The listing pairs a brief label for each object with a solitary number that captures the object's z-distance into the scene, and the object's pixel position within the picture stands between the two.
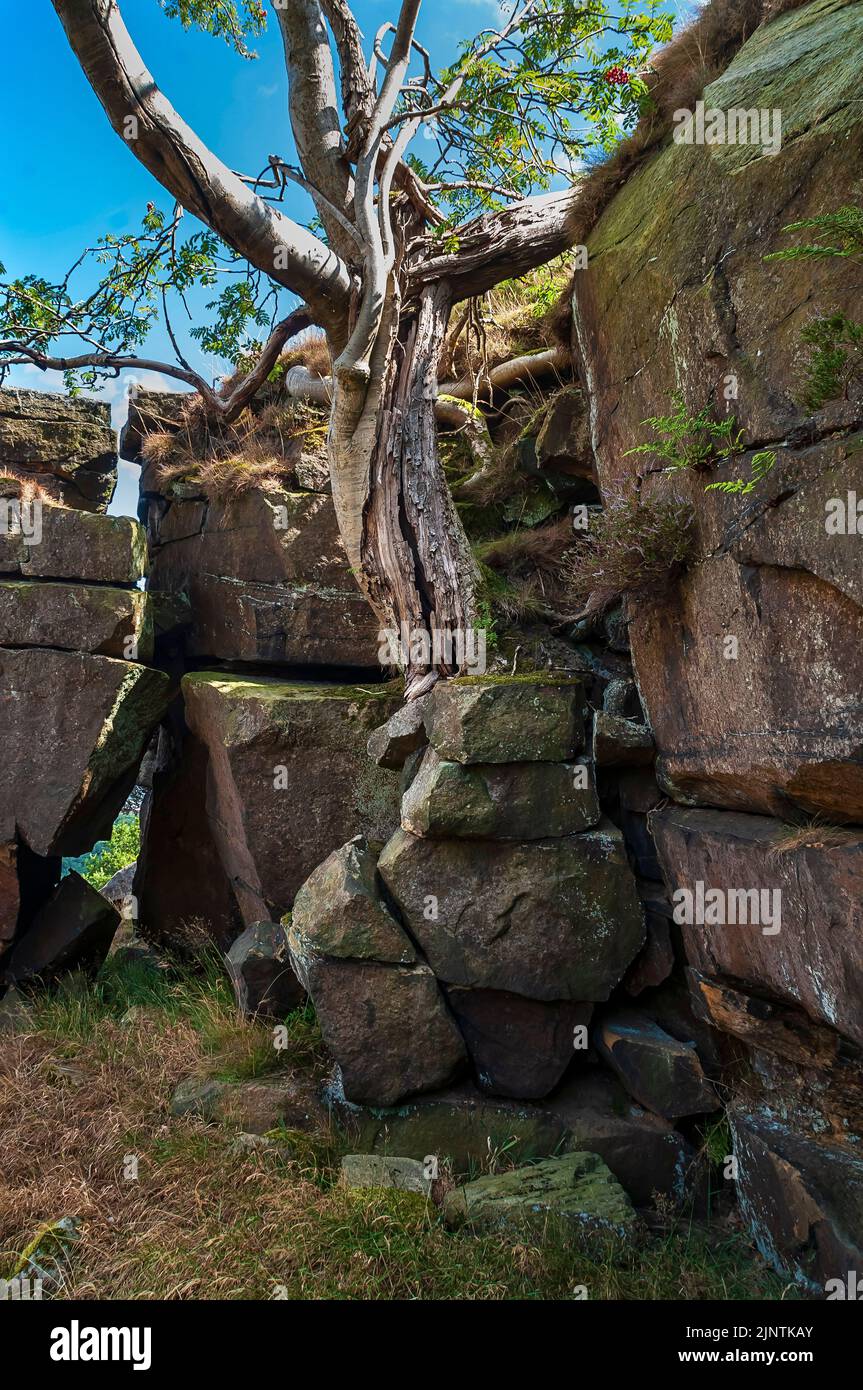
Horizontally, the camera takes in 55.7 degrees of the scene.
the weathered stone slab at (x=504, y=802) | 5.22
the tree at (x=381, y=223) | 5.66
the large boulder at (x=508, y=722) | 5.28
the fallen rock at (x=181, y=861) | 8.64
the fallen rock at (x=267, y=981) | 6.15
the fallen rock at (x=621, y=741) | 5.40
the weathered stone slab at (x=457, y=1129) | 4.96
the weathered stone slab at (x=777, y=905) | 3.67
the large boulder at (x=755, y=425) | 3.78
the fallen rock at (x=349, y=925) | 5.23
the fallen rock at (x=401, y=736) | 5.90
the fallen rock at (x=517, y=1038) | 5.16
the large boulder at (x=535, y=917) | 5.16
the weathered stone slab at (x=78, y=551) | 7.82
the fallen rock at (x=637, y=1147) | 4.77
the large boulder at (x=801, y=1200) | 3.76
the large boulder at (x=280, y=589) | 8.04
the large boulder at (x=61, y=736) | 7.25
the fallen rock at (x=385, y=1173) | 4.42
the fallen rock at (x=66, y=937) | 7.66
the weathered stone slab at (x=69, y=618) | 7.55
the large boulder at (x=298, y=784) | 6.79
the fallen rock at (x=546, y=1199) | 4.12
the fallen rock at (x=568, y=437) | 6.58
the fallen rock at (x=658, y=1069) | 4.88
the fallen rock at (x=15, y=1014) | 6.80
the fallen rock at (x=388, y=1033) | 5.13
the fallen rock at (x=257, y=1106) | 5.13
